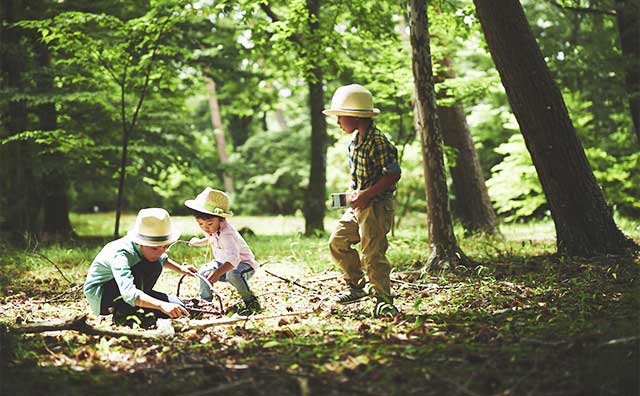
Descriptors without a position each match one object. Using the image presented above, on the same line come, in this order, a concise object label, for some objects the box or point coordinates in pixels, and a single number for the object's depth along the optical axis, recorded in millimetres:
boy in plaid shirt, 4941
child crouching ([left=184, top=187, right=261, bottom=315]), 5266
